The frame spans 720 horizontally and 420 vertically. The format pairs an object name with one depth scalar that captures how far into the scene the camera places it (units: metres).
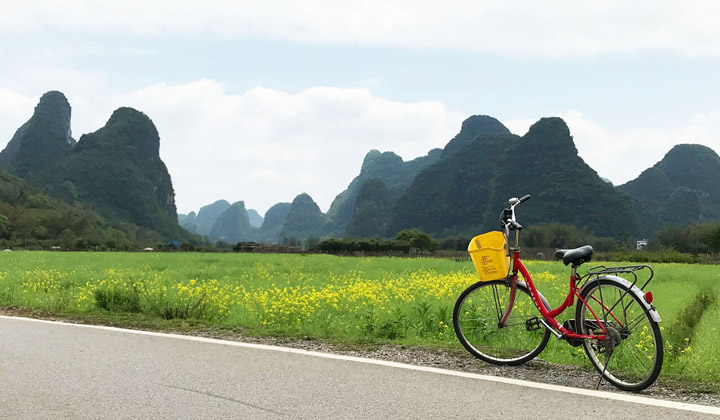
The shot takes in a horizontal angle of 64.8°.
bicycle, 4.51
